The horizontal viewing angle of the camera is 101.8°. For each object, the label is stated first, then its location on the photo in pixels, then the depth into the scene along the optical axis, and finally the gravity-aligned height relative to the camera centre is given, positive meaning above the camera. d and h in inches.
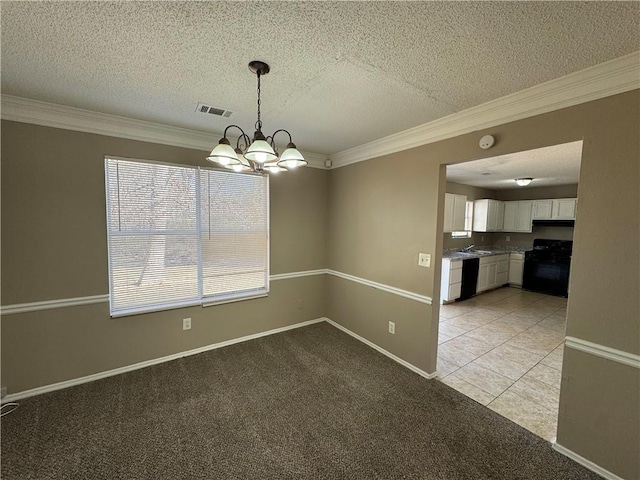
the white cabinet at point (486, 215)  244.5 +11.3
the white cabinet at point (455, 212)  211.2 +11.5
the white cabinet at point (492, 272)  223.0 -41.0
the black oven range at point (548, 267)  216.7 -33.7
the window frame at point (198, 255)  100.1 -16.5
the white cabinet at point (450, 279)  195.2 -40.6
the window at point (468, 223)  247.9 +2.9
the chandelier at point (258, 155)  58.1 +15.3
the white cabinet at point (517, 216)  246.7 +10.9
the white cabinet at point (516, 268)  246.2 -39.1
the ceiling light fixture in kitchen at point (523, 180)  196.7 +35.7
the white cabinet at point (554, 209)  221.5 +17.1
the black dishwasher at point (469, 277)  206.0 -41.2
